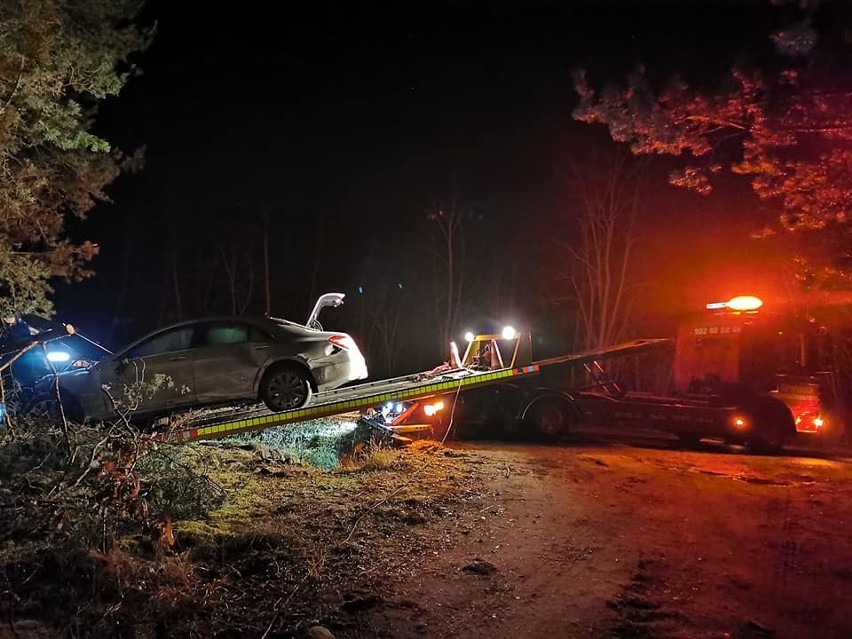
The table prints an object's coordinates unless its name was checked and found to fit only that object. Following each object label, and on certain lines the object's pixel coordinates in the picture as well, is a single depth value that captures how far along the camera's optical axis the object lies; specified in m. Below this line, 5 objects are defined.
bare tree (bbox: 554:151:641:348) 23.91
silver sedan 8.48
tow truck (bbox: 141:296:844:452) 11.15
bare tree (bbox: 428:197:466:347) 31.64
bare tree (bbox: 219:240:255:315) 35.59
